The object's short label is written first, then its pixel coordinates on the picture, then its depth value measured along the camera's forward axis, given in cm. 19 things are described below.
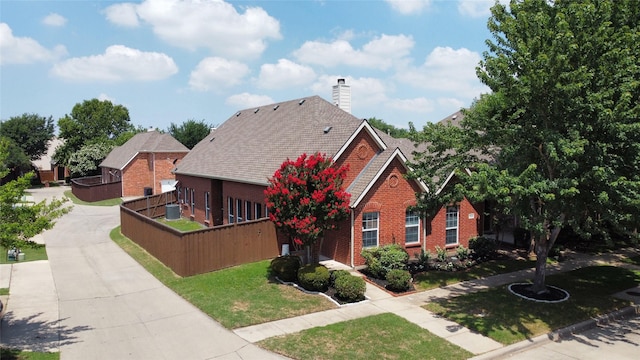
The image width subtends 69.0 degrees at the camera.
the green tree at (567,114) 1187
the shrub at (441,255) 1909
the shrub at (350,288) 1429
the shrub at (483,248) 1981
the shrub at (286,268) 1633
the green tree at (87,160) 6084
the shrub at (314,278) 1518
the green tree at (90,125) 6862
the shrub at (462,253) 1950
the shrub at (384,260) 1680
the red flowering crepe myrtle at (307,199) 1521
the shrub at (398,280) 1544
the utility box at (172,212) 3136
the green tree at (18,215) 973
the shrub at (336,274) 1502
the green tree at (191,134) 6588
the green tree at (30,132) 6700
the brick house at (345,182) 1856
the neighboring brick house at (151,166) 4581
